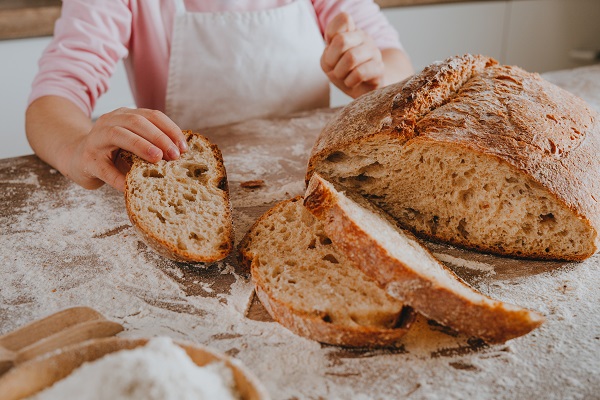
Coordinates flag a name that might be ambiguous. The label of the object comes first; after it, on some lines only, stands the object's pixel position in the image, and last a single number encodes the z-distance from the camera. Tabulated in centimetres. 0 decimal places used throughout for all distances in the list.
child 68
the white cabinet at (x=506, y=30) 124
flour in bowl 31
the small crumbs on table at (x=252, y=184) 61
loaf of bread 50
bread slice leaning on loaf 42
